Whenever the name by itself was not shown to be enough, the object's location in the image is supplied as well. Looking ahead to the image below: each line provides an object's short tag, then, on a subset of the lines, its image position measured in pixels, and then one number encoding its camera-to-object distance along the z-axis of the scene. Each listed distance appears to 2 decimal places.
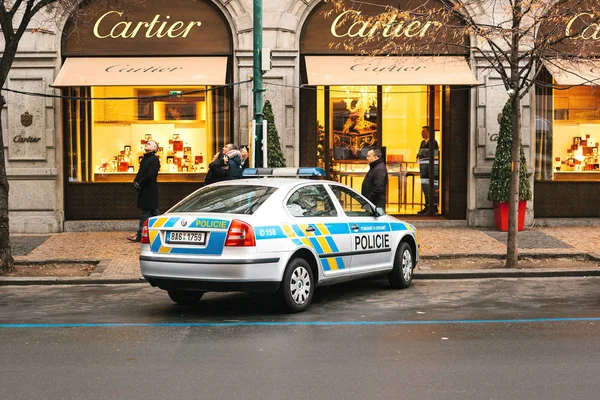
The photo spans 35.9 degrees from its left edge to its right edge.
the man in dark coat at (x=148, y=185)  16.20
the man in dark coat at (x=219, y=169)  15.49
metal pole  15.03
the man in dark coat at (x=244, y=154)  15.83
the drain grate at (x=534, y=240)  15.40
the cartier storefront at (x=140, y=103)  17.91
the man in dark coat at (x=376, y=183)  14.05
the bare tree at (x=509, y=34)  13.00
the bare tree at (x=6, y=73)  12.82
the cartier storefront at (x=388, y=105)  17.78
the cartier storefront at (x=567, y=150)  18.66
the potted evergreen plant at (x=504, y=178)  17.25
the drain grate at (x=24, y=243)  15.11
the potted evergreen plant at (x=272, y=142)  17.42
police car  9.32
